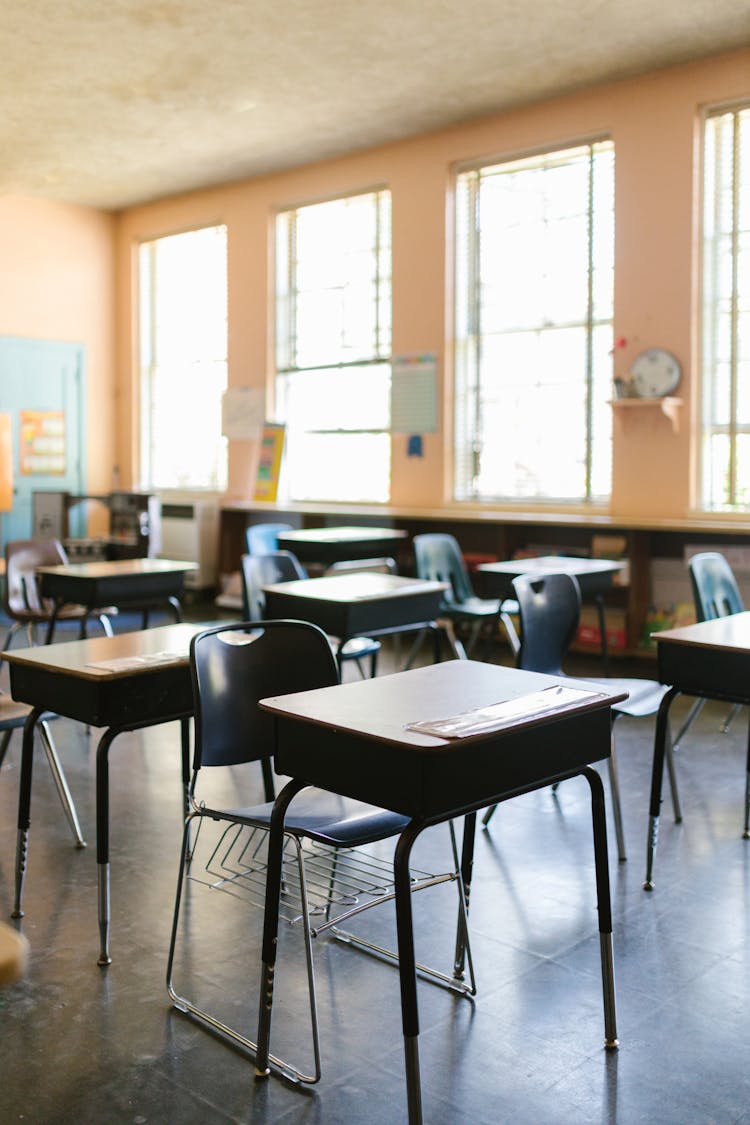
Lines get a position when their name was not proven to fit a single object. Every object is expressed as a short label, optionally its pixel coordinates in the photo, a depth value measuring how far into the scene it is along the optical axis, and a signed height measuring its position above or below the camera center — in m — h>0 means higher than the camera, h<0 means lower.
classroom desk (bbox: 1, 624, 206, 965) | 2.74 -0.53
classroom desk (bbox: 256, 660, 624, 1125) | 1.96 -0.52
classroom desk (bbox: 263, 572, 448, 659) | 4.28 -0.45
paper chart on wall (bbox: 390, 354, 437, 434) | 7.94 +0.75
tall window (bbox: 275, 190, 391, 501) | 8.39 +1.20
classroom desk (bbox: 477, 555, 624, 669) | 5.35 -0.39
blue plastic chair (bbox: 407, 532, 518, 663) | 5.66 -0.49
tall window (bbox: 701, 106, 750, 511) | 6.45 +1.10
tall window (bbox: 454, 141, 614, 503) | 7.09 +1.16
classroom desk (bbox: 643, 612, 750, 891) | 3.09 -0.51
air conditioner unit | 9.27 -0.37
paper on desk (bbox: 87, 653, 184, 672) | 2.84 -0.45
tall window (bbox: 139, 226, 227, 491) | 9.70 +1.27
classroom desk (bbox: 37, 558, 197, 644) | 5.07 -0.43
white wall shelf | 6.52 +0.56
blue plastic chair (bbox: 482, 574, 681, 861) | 3.50 -0.48
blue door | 9.65 +0.72
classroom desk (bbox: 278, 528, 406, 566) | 6.86 -0.32
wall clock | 6.61 +0.75
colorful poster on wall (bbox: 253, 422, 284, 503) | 8.97 +0.27
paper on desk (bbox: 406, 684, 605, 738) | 2.04 -0.44
